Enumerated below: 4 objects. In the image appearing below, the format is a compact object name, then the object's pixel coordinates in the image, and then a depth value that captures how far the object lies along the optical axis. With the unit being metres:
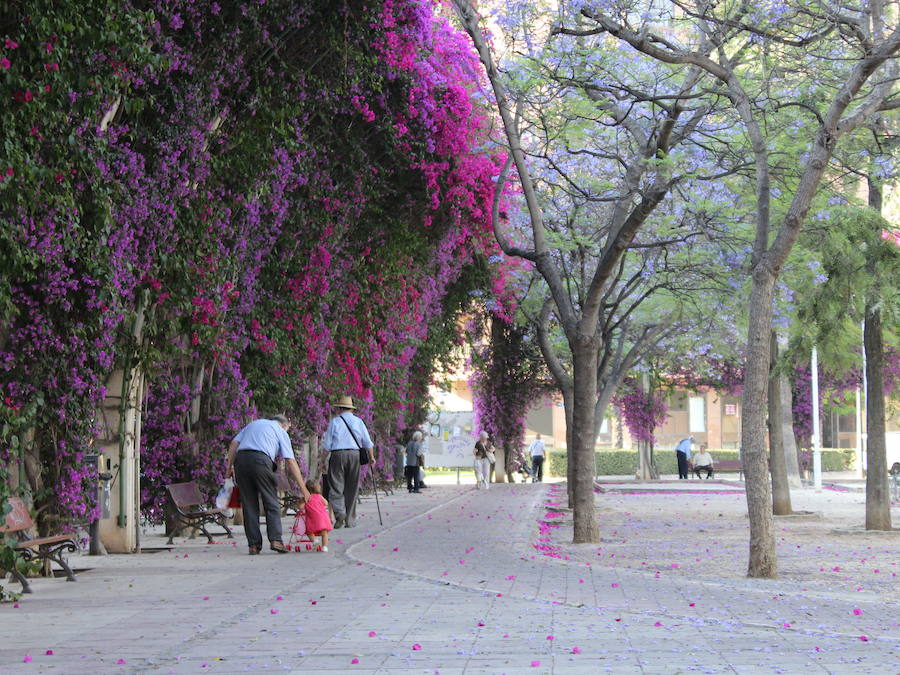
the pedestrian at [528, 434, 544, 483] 43.38
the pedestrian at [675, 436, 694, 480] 47.00
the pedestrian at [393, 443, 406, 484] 38.00
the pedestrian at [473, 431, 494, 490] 35.66
